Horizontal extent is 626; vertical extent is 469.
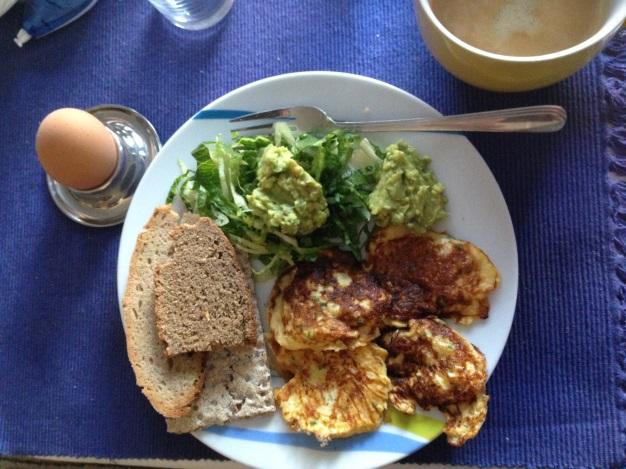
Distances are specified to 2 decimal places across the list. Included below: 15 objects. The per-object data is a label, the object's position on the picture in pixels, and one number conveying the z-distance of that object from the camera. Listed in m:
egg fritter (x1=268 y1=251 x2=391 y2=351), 0.35
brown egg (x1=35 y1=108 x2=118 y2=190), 0.36
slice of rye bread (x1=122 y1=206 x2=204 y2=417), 0.37
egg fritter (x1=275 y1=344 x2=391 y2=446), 0.35
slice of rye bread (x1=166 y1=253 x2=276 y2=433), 0.37
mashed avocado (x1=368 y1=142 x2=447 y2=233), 0.35
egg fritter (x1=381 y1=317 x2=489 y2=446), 0.35
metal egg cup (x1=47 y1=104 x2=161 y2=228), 0.41
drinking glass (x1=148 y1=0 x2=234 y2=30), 0.41
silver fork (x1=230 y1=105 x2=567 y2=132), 0.34
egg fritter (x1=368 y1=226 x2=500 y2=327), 0.36
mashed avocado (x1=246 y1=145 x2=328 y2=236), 0.35
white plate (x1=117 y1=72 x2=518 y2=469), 0.36
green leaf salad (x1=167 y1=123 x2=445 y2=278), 0.35
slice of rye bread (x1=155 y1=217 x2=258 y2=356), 0.37
